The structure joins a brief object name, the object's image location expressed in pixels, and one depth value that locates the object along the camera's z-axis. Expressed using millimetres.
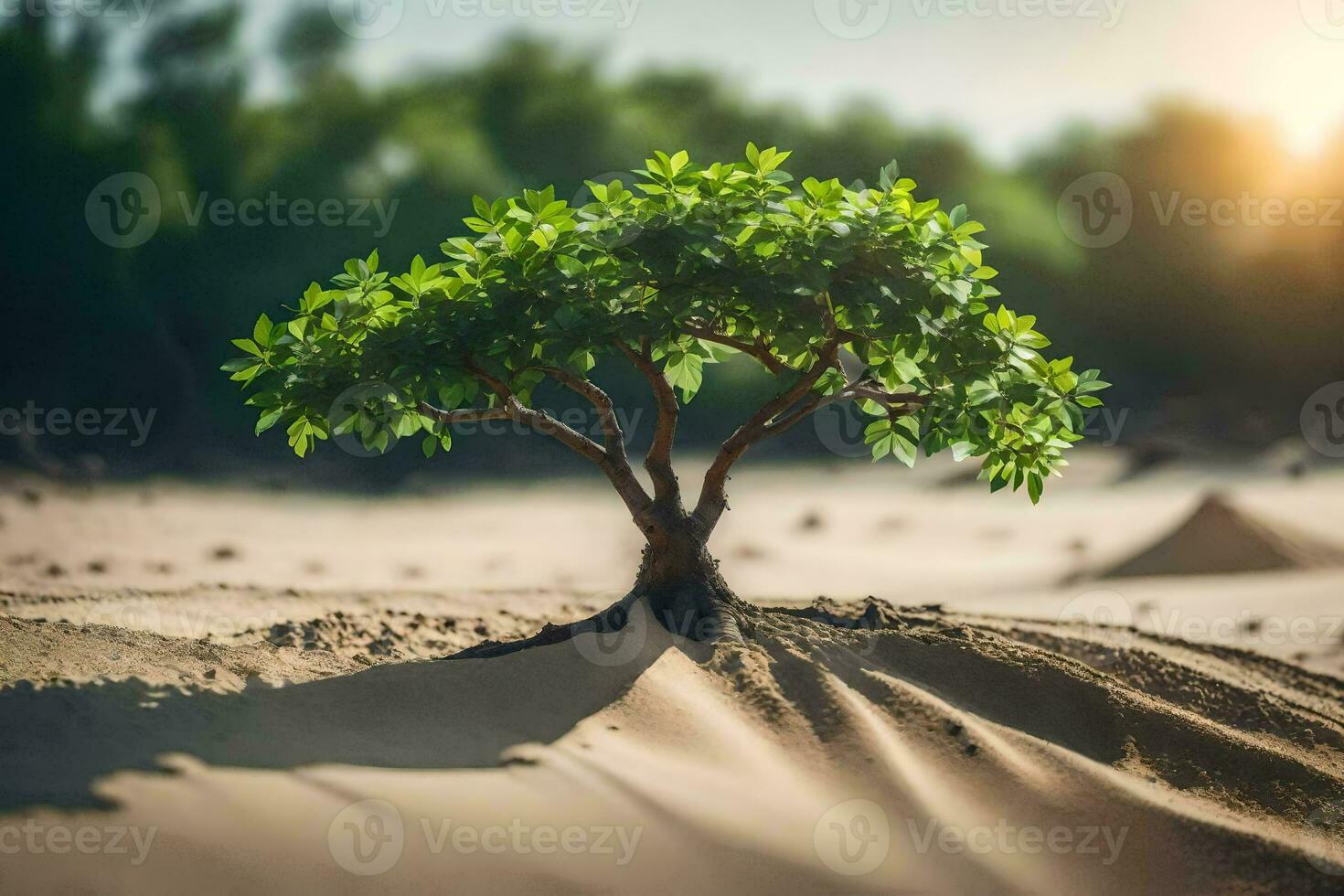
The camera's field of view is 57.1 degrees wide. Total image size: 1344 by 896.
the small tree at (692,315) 4332
